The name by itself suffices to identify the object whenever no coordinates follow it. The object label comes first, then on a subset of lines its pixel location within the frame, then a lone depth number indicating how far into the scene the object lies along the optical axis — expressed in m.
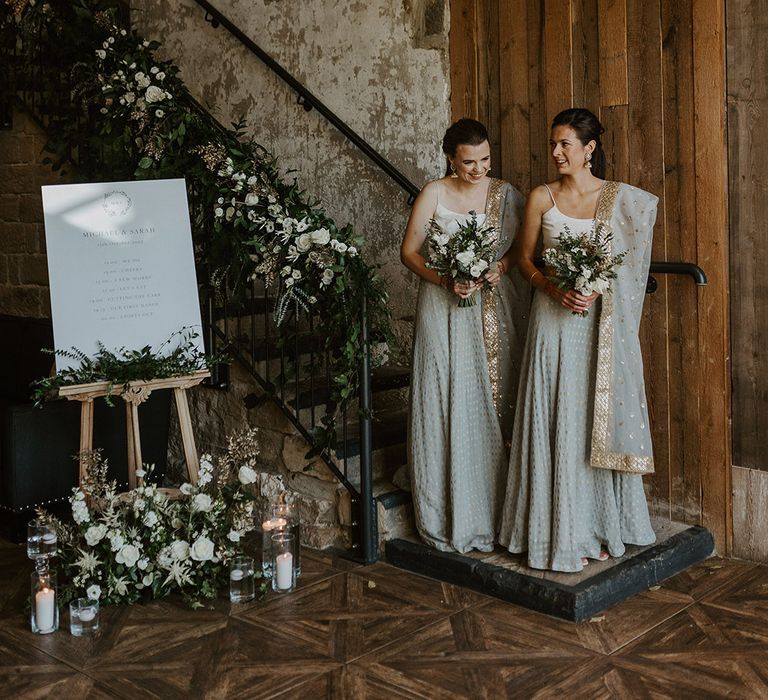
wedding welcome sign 3.62
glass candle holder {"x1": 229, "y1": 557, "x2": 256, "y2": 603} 3.49
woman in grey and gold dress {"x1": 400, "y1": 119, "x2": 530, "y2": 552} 3.75
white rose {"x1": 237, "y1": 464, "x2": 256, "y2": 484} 3.69
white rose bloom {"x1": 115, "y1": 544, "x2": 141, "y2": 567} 3.43
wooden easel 3.60
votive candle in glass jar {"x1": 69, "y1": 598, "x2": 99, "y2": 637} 3.22
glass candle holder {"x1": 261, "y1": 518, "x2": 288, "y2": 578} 3.64
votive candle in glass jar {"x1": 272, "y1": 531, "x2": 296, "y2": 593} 3.61
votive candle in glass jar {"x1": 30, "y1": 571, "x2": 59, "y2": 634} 3.23
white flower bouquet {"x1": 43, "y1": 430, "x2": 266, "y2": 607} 3.47
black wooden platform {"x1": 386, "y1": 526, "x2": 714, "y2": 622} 3.36
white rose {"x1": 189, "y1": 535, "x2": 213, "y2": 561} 3.48
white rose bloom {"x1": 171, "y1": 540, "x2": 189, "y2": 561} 3.48
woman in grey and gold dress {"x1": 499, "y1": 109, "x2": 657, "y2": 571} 3.52
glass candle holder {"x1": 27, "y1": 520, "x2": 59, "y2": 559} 3.36
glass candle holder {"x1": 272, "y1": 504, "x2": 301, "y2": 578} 3.68
